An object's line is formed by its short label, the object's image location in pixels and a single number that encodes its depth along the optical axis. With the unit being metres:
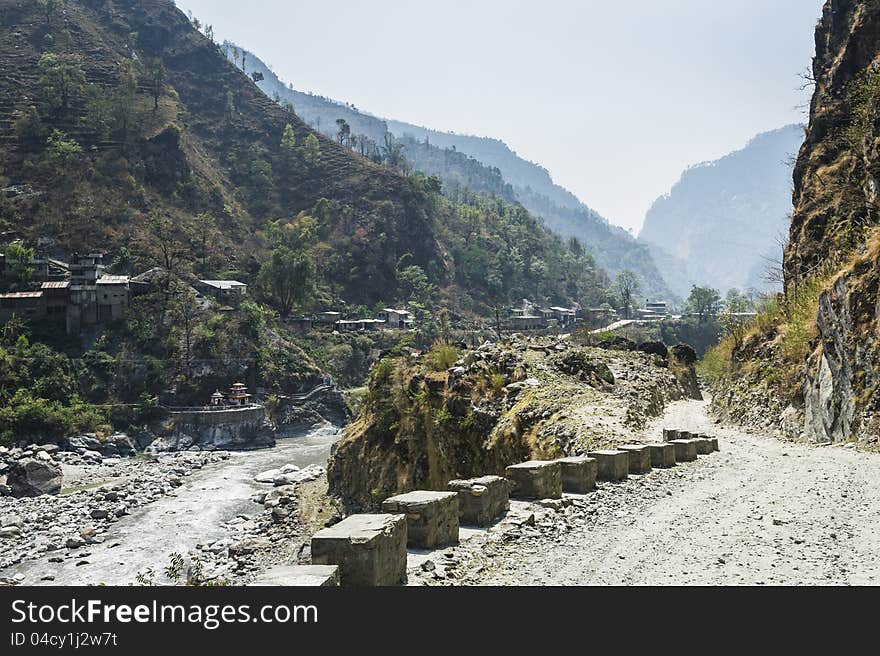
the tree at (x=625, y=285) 131.38
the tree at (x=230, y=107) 128.89
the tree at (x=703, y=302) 119.12
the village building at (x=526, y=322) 106.53
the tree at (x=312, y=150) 122.69
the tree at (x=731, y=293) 185.57
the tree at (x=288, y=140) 124.62
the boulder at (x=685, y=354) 38.02
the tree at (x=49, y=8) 112.75
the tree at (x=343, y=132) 141.88
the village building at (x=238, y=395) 57.88
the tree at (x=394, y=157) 150.00
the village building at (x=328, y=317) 83.69
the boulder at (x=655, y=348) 36.19
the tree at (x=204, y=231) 83.25
